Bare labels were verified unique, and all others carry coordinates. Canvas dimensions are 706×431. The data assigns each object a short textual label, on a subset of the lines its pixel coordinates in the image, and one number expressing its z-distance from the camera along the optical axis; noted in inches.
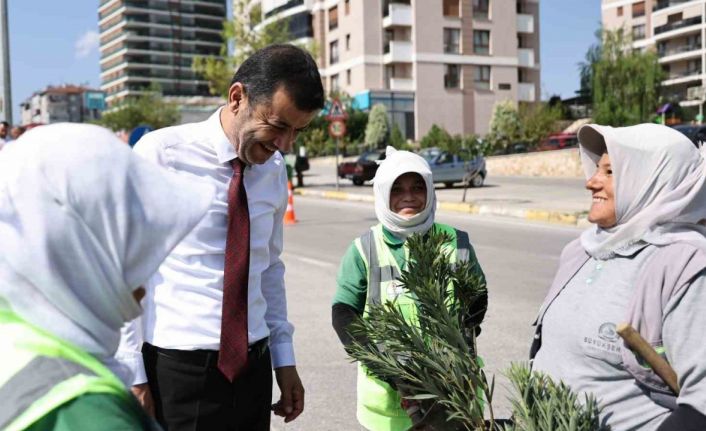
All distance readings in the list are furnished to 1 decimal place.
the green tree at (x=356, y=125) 2250.2
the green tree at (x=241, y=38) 1230.3
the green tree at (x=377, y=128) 2145.7
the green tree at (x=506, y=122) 2006.3
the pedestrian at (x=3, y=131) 477.1
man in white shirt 89.5
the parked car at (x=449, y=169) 1095.6
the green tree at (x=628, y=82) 1815.9
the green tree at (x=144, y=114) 2920.8
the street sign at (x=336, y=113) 959.6
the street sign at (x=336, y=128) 963.3
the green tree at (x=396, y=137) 1870.1
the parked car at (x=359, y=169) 1152.6
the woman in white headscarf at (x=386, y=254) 111.2
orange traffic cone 637.1
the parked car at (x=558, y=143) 1594.5
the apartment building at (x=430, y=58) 2357.3
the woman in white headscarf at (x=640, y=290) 72.9
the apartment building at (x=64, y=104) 6092.5
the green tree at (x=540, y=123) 1913.1
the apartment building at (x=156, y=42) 5172.2
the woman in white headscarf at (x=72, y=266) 38.1
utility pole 539.8
